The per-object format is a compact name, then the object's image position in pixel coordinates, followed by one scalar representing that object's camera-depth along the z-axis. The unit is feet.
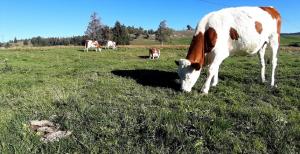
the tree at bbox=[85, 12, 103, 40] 171.51
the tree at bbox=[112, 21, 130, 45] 173.48
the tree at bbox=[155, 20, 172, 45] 193.85
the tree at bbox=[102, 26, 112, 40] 170.21
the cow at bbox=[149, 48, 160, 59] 61.30
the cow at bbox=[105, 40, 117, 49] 98.83
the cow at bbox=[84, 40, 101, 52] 85.54
